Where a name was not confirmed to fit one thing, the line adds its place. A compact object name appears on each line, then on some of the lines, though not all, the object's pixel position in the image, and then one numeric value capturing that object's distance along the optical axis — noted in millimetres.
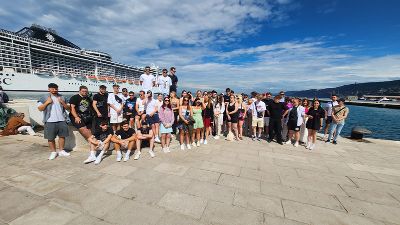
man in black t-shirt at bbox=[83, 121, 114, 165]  4641
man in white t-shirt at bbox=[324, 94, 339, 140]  8176
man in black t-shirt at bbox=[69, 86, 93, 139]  4977
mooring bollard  8797
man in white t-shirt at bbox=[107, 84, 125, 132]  5855
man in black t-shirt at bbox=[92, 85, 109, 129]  5316
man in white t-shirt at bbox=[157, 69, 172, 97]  7996
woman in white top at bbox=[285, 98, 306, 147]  6969
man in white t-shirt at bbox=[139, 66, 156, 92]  7906
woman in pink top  5785
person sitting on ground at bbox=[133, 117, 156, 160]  5246
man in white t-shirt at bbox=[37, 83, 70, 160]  4722
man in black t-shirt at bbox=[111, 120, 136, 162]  4926
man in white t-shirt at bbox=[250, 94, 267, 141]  7582
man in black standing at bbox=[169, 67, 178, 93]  8421
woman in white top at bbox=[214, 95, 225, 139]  7898
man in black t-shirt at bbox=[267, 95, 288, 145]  7227
